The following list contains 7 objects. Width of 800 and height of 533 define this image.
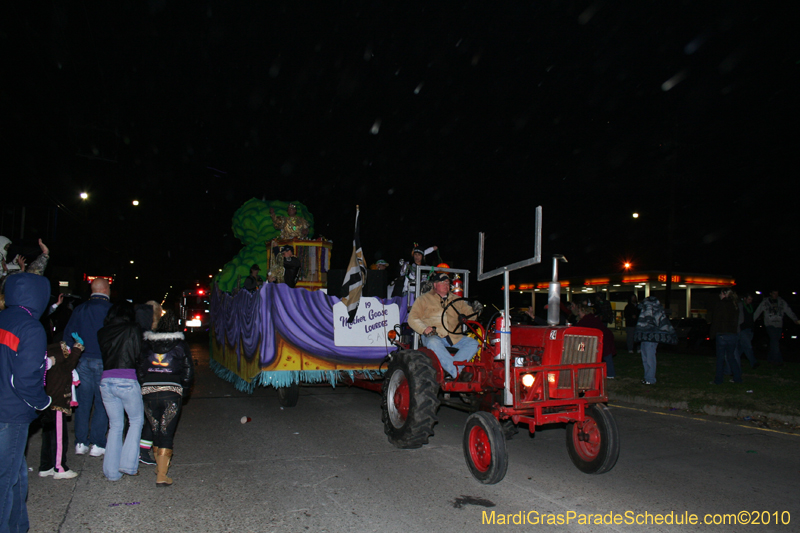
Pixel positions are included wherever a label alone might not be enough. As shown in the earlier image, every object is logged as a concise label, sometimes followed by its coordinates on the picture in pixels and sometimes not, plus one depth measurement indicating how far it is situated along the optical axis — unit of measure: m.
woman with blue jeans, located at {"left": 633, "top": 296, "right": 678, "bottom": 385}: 10.14
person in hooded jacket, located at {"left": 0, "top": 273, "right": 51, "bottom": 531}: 3.05
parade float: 7.54
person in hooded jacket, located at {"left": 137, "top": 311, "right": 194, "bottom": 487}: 4.70
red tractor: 4.79
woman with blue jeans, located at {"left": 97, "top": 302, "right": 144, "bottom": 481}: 4.79
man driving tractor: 6.02
